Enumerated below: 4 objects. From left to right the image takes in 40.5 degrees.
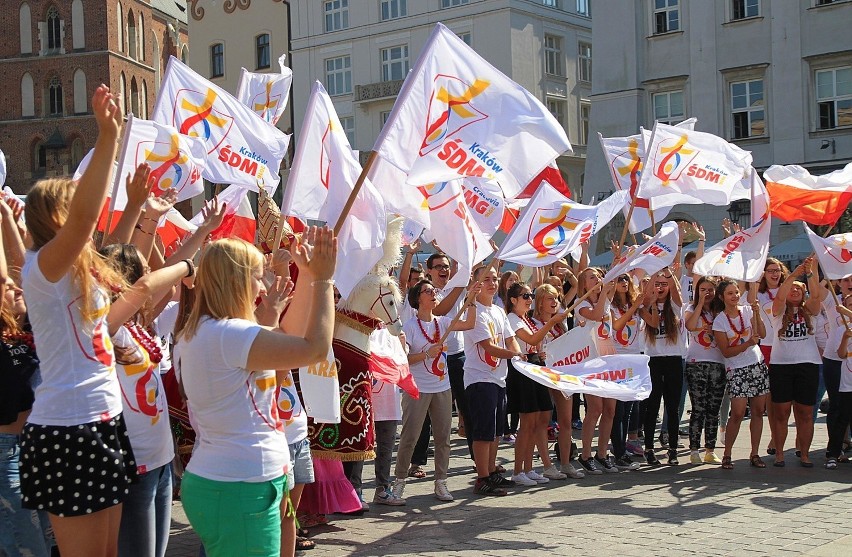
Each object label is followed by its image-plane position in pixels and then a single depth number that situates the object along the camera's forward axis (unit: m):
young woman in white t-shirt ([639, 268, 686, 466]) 11.62
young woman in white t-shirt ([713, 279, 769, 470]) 11.15
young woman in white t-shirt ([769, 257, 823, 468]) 11.16
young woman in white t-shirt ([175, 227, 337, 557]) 4.33
